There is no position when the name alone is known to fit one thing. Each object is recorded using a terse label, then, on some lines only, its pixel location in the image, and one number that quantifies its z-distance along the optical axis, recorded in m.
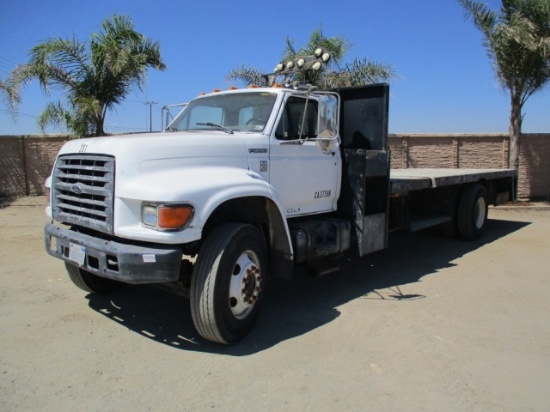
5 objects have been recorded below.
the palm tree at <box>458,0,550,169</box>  12.29
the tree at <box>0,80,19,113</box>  11.92
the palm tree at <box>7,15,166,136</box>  11.25
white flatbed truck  3.73
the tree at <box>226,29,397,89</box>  13.05
